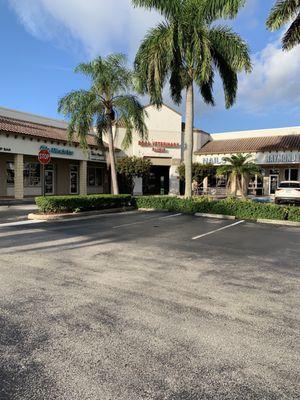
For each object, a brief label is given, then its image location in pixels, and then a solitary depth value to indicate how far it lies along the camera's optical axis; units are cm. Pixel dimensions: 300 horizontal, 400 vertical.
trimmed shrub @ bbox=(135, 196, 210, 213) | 1919
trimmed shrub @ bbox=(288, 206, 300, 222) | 1620
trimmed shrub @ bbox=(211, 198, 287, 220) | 1672
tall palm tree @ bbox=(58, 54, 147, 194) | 1988
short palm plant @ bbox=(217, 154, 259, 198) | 2308
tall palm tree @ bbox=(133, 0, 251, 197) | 1825
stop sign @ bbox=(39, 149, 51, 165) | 1664
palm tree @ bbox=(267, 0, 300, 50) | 1795
